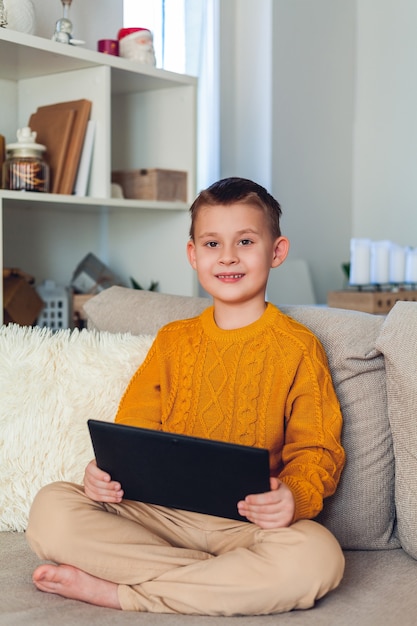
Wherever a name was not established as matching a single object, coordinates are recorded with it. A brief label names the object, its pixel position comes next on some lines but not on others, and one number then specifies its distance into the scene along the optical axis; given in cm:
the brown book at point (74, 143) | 212
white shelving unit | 215
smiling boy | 107
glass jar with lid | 202
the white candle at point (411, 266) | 290
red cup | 224
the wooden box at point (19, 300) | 210
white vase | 203
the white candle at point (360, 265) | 272
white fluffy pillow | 141
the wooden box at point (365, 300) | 265
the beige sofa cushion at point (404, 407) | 122
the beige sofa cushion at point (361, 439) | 128
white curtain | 313
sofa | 107
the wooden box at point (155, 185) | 236
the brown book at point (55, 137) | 213
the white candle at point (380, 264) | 276
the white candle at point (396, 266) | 283
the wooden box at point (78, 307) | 229
